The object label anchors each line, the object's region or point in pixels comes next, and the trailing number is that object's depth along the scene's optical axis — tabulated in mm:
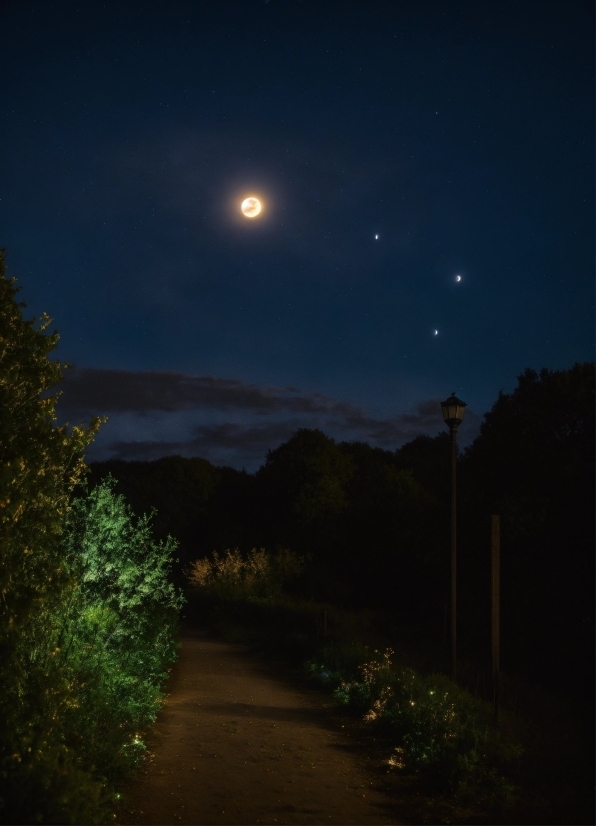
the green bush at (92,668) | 5137
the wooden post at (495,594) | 9562
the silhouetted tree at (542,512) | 20297
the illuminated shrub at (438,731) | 7125
